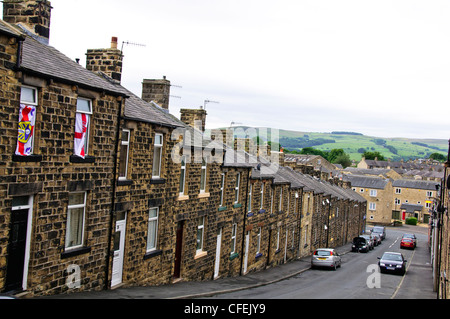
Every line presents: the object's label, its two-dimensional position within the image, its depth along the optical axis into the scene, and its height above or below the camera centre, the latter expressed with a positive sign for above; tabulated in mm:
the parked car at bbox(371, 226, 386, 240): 65238 -9167
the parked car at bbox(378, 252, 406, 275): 33219 -6895
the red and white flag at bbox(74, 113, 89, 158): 12859 +418
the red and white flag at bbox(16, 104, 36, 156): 10820 +364
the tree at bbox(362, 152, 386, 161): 196625 +4659
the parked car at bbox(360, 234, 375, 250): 51706 -8503
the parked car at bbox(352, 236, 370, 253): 49062 -8366
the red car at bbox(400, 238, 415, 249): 56781 -9115
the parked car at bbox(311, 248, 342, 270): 32750 -6775
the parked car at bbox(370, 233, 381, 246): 56075 -9137
